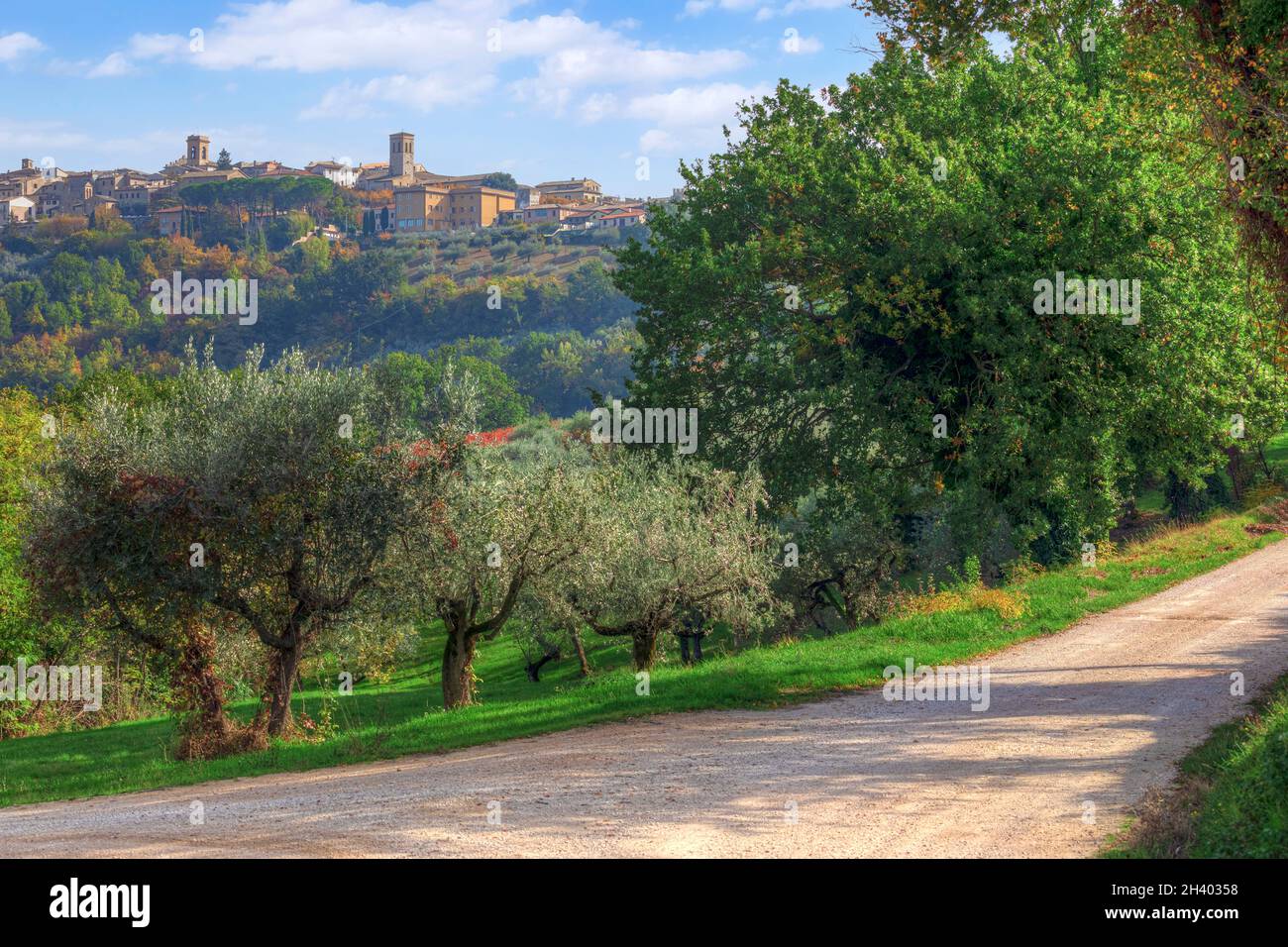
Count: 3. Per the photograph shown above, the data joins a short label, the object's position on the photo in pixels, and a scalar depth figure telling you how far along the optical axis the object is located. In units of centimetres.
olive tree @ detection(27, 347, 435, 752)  2159
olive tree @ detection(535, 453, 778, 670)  2770
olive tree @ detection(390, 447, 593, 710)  2305
